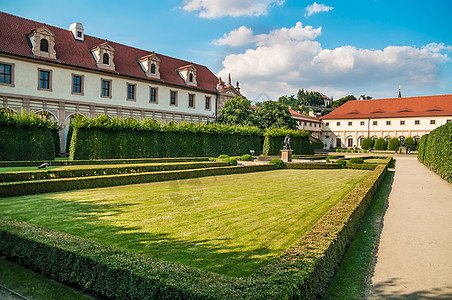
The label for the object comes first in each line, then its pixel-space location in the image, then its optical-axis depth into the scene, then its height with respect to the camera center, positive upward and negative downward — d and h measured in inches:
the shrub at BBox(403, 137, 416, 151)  2224.4 +39.2
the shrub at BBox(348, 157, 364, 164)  1010.1 -36.6
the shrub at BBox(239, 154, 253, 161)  1167.0 -36.2
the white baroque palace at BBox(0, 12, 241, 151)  1020.5 +278.6
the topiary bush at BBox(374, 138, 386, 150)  2343.8 +40.3
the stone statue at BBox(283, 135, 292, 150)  1189.7 +10.7
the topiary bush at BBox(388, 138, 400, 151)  2231.8 +39.2
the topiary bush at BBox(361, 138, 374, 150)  2392.3 +48.4
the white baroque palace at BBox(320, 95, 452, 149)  2317.9 +247.7
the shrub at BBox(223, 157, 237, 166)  901.8 -37.3
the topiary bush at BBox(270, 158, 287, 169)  904.0 -42.6
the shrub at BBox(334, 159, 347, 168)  946.0 -43.4
